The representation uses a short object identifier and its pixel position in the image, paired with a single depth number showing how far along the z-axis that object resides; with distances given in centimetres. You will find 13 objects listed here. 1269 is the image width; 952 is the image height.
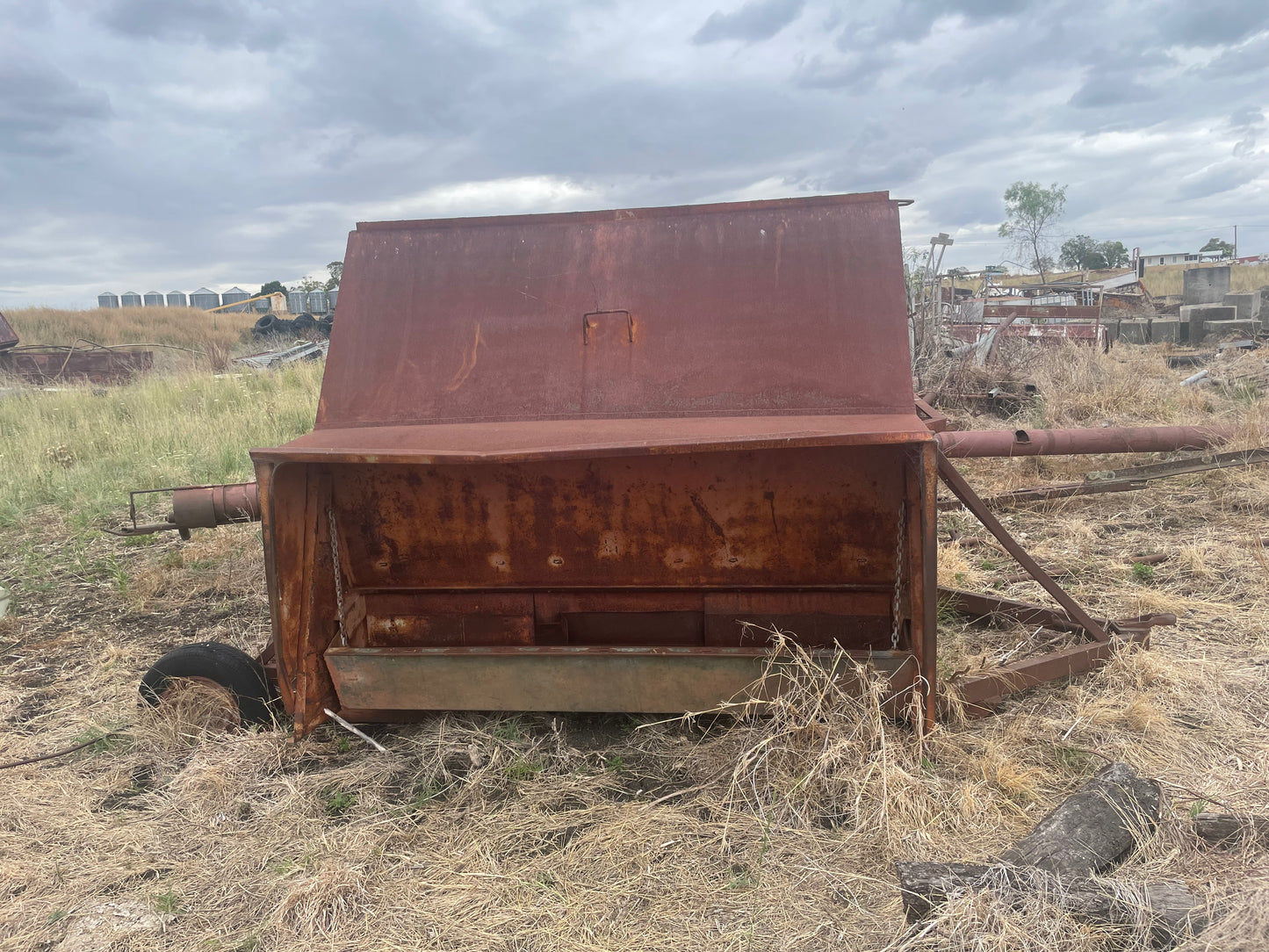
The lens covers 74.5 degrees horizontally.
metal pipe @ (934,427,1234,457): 557
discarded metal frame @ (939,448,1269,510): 614
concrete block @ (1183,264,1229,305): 2440
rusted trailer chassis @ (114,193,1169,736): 299
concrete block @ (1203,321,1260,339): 1569
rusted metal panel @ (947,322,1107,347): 1158
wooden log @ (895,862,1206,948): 200
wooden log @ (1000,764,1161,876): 224
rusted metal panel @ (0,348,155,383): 1260
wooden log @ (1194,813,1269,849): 233
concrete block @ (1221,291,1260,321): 1789
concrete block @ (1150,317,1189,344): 1667
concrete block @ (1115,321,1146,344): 1714
